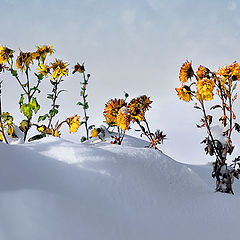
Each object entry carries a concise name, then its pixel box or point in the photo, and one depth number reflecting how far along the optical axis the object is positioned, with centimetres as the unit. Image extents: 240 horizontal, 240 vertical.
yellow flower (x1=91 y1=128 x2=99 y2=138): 534
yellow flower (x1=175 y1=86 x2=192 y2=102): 313
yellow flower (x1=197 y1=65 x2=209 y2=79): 326
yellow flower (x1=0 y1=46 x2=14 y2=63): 482
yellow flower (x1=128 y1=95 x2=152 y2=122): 356
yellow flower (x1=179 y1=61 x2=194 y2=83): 319
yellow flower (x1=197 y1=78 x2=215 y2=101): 296
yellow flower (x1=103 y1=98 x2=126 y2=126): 407
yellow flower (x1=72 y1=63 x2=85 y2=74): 546
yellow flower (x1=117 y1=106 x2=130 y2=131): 346
